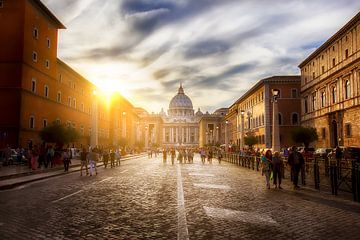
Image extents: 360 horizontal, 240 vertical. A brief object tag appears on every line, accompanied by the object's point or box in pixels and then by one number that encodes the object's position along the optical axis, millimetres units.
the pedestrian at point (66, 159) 23562
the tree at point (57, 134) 35594
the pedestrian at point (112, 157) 30186
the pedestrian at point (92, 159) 20772
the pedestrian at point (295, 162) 15180
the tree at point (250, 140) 60562
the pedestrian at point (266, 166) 15079
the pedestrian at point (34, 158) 23353
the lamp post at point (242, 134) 43484
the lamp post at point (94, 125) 34266
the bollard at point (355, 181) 11750
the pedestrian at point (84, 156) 21038
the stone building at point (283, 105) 57531
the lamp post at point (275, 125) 22723
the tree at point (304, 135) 43531
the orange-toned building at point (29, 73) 35406
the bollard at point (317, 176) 14922
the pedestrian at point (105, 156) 29555
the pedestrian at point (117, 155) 32969
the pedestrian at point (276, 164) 15352
